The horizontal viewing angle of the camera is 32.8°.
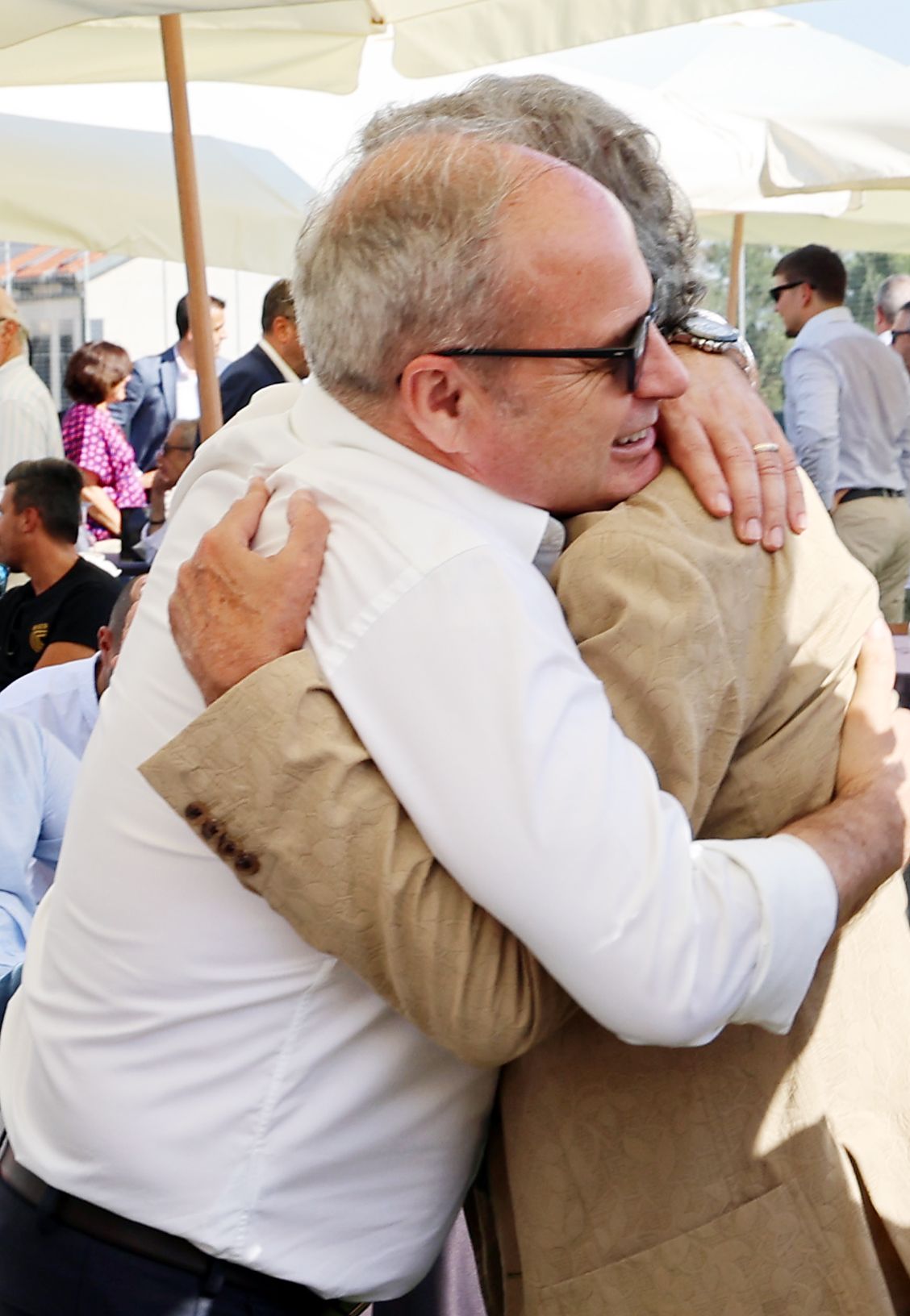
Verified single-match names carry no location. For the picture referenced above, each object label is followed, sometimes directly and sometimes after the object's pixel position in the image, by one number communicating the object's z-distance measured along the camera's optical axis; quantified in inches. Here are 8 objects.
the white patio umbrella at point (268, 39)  172.9
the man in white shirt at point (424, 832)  50.2
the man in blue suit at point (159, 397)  419.2
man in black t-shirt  221.9
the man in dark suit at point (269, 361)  244.4
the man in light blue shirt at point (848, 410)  312.8
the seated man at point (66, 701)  165.2
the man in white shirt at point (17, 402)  290.0
